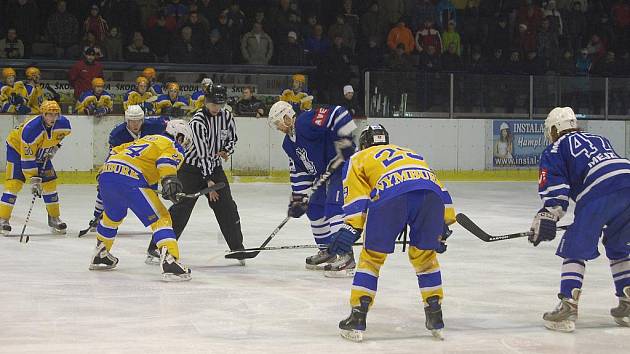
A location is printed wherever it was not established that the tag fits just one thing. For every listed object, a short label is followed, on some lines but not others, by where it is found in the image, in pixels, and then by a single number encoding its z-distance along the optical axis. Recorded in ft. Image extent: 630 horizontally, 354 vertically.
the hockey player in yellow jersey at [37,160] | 64.64
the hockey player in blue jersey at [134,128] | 56.34
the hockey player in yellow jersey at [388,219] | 34.35
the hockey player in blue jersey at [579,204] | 36.40
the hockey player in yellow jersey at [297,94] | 104.78
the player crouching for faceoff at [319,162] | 49.80
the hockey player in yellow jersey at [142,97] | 98.27
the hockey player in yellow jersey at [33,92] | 96.84
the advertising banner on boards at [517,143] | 107.14
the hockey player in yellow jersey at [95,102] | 96.78
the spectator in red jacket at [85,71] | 101.76
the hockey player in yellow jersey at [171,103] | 98.89
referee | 52.95
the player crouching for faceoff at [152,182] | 47.06
